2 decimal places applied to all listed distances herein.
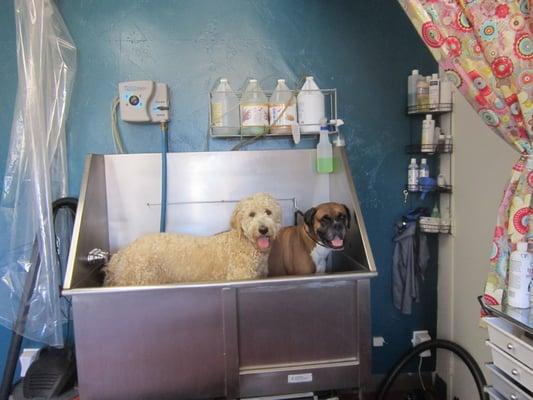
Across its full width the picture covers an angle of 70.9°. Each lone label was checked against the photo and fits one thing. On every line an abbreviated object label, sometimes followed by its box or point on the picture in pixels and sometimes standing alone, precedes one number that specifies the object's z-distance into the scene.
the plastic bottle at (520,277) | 1.11
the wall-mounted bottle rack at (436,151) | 1.88
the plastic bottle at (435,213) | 2.01
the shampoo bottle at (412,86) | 1.91
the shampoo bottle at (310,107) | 1.79
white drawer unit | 1.00
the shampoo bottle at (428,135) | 1.88
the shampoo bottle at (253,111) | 1.75
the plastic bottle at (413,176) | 1.96
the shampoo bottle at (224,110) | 1.81
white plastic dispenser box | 1.77
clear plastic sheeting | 1.55
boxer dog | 1.50
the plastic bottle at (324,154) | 1.83
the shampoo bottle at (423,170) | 1.95
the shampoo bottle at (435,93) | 1.87
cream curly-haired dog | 1.42
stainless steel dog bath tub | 1.21
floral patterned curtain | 1.10
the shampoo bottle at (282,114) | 1.80
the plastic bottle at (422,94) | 1.89
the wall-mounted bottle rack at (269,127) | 1.80
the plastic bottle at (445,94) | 1.87
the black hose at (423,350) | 1.81
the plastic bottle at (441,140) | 1.91
